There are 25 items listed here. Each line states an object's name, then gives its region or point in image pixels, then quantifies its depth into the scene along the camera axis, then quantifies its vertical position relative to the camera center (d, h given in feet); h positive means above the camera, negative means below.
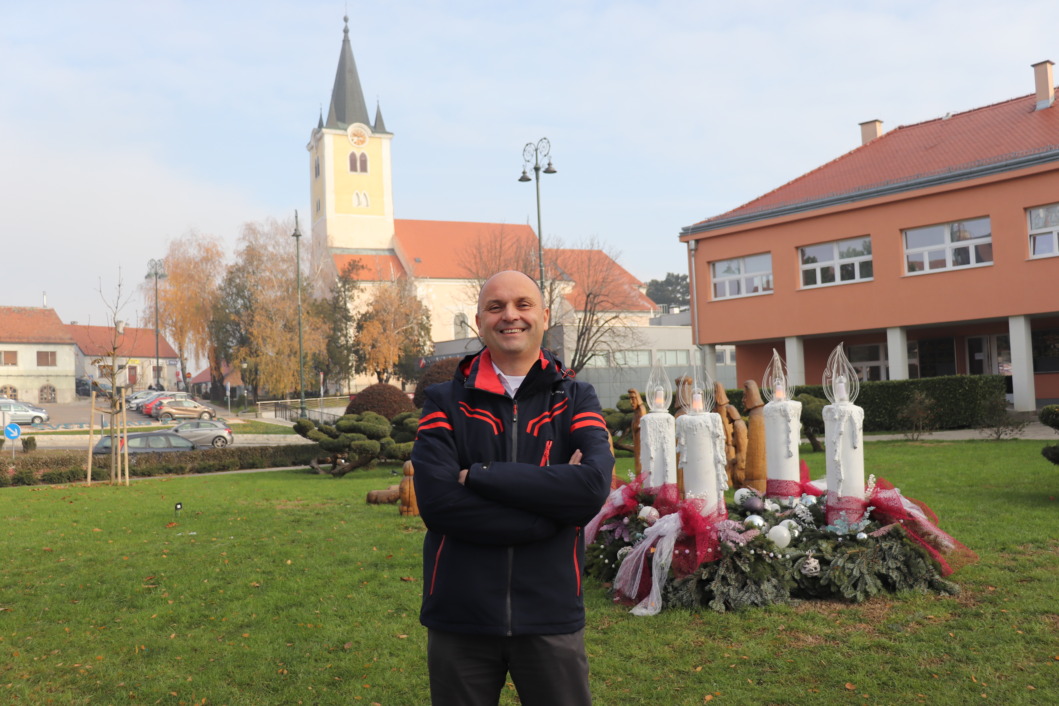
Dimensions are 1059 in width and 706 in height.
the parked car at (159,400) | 155.00 -1.05
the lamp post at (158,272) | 195.98 +31.17
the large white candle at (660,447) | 25.20 -2.19
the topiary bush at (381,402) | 72.79 -1.47
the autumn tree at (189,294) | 181.68 +21.22
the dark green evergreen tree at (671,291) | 352.69 +34.61
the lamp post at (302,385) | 129.03 +0.55
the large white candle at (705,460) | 22.90 -2.41
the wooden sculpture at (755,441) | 28.89 -2.45
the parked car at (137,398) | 173.56 -0.61
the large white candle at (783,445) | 24.20 -2.22
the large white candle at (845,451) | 22.41 -2.28
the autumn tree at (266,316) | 158.92 +14.98
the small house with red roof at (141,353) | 298.58 +15.24
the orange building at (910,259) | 78.43 +10.96
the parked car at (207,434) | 105.40 -5.29
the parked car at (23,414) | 151.85 -2.54
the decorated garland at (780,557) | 20.70 -4.76
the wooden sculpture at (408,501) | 39.22 -5.44
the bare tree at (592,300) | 111.86 +12.78
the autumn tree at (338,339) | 181.06 +10.32
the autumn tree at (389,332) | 179.83 +11.38
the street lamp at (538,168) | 89.71 +22.27
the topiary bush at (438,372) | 66.64 +0.82
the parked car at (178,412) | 152.25 -3.31
